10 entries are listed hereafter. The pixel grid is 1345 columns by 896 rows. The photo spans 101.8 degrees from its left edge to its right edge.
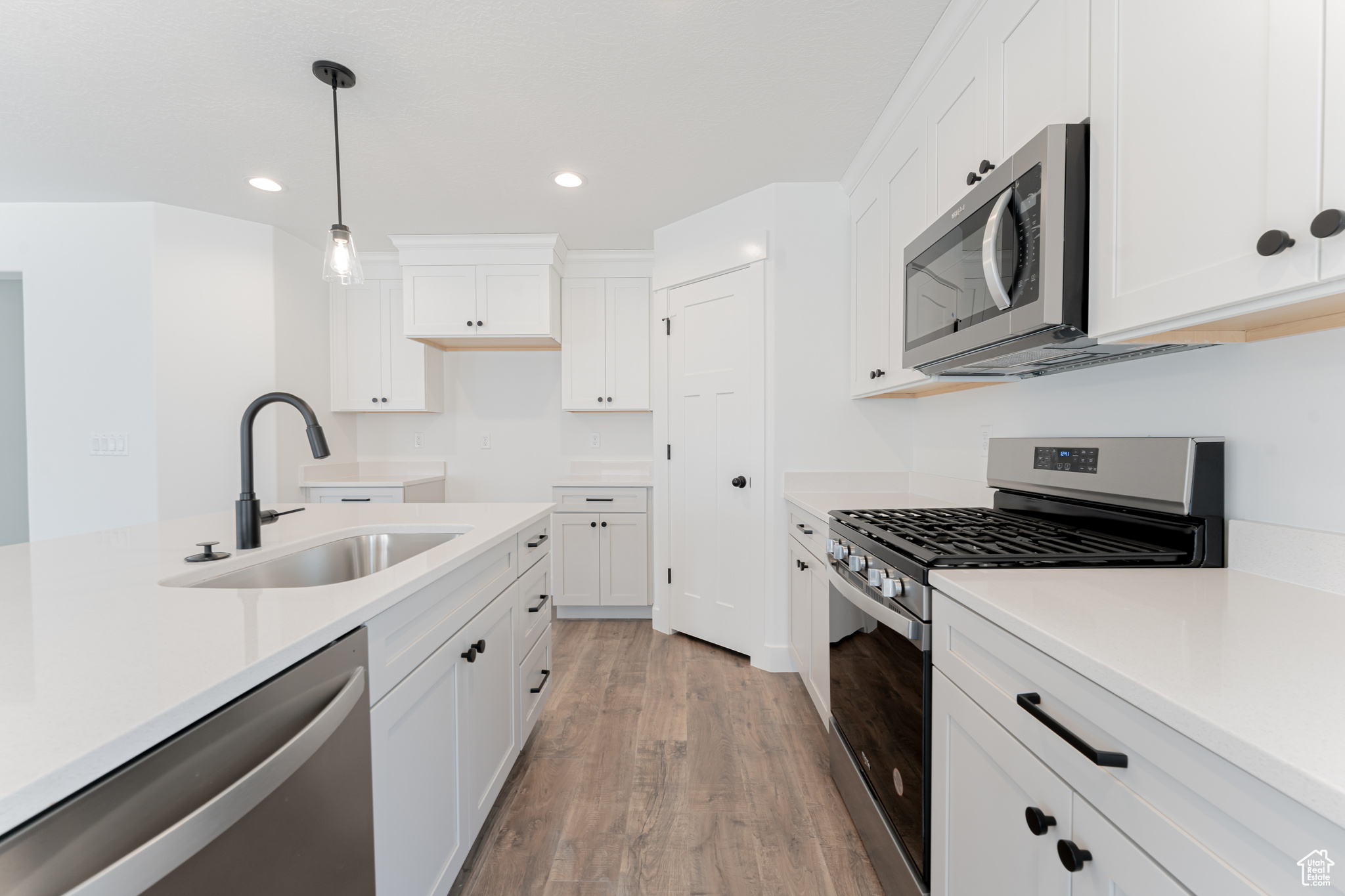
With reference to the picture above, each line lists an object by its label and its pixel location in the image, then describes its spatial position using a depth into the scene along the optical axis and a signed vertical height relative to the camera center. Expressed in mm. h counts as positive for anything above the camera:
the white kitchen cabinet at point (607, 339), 3773 +678
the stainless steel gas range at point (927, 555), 1105 -245
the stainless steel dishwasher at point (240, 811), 459 -391
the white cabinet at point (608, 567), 3535 -841
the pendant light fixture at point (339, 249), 1870 +643
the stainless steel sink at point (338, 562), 1314 -344
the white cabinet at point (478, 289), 3547 +968
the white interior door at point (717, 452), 2818 -75
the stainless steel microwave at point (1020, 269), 1106 +392
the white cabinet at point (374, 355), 3850 +575
